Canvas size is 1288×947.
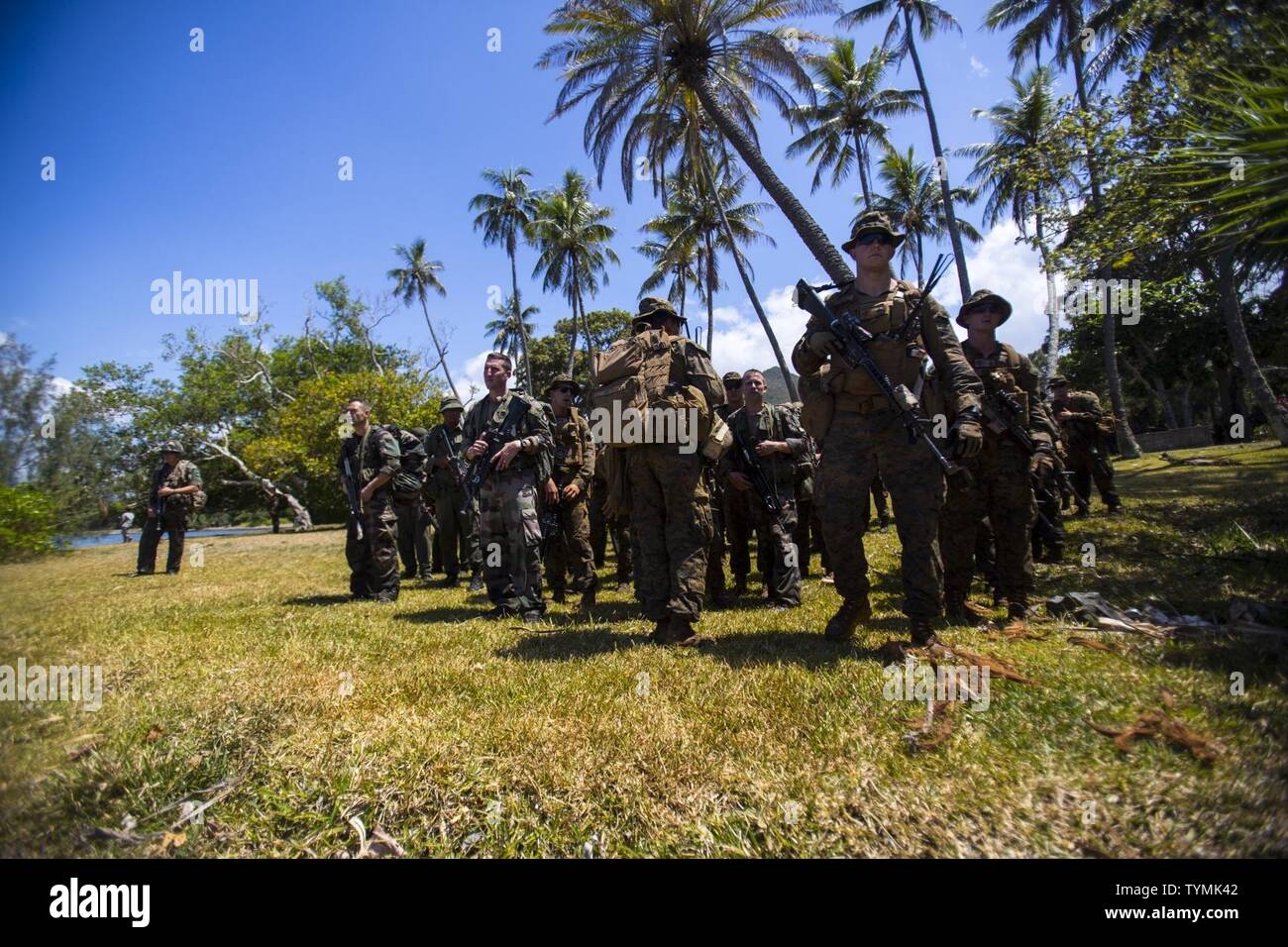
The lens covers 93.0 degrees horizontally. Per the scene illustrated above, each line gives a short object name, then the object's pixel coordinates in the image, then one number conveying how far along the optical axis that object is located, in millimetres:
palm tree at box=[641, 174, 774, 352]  27656
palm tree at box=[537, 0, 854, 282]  12289
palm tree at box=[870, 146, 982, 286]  29000
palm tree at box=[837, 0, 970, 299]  19889
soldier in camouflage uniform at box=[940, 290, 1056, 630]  4863
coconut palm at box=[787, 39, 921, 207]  23828
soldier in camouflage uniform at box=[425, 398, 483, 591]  9344
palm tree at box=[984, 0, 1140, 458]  20984
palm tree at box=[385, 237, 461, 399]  43281
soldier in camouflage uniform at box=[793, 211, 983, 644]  4027
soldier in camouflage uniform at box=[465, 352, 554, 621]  5754
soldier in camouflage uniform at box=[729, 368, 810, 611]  6004
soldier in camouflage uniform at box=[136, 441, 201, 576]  11461
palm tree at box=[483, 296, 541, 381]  46062
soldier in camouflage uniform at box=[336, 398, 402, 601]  7066
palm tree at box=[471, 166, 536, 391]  36125
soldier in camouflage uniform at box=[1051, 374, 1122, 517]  9609
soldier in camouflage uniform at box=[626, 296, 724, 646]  4418
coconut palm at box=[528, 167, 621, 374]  32844
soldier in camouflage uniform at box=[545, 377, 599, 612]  6977
